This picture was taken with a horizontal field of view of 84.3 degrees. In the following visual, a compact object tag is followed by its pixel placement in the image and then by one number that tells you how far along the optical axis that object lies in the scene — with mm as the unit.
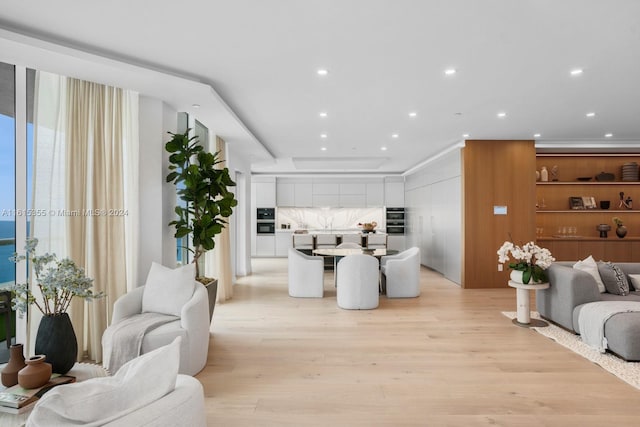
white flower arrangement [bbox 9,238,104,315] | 1934
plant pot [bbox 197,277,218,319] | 4008
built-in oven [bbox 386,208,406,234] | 10898
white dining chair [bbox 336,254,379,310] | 5031
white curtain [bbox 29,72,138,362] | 3096
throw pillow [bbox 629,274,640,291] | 4211
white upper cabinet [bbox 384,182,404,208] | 10828
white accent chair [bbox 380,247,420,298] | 5758
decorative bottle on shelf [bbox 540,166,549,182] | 6766
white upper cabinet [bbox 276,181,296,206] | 10867
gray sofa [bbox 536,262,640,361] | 3156
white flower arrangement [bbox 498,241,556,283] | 4160
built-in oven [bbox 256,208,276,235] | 10844
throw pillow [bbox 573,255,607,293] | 4152
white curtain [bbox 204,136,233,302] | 5504
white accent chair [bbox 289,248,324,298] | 5801
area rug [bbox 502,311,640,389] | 2908
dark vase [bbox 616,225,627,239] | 6562
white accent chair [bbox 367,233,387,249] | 9297
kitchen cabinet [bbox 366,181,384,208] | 10875
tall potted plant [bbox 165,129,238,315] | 3910
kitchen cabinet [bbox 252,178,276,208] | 10758
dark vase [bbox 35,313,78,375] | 1960
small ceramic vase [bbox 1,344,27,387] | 1786
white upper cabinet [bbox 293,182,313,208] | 10836
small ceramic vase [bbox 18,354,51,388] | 1729
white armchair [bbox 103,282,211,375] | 2768
